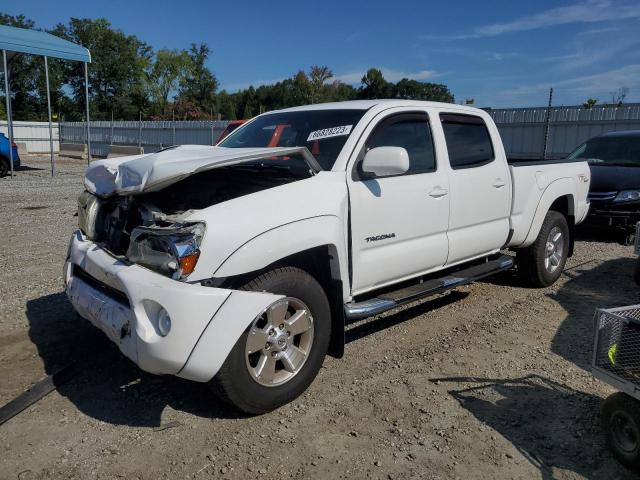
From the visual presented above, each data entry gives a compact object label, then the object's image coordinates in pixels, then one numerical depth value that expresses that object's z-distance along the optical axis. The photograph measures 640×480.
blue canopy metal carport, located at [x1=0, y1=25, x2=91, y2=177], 15.55
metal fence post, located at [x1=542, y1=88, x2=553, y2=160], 15.83
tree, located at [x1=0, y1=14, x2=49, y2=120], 48.91
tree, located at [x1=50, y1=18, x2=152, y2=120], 59.69
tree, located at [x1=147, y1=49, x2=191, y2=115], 67.62
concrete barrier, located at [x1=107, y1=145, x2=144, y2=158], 21.69
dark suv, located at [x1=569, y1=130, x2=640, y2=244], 8.07
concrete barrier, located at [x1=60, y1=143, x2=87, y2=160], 27.75
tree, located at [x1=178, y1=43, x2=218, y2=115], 72.00
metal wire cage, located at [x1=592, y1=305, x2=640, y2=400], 2.77
